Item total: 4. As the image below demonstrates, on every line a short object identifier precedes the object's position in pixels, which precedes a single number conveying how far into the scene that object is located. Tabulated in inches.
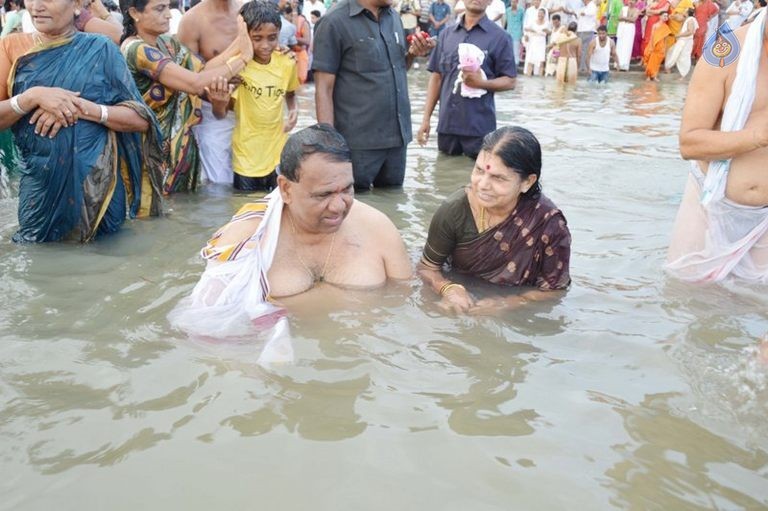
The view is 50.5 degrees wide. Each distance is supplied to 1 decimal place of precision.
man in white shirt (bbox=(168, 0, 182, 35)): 432.8
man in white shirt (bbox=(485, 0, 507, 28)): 719.7
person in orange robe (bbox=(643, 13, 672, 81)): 694.5
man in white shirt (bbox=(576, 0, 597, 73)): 701.3
